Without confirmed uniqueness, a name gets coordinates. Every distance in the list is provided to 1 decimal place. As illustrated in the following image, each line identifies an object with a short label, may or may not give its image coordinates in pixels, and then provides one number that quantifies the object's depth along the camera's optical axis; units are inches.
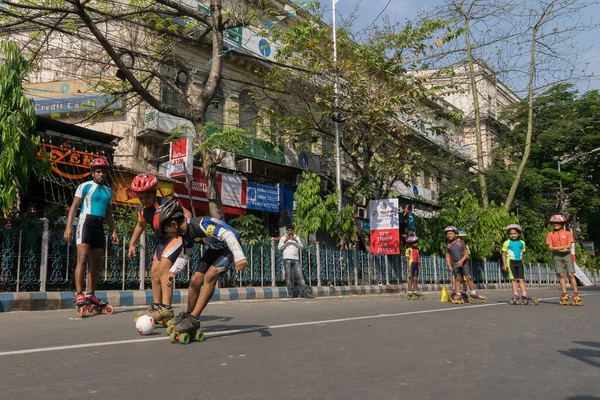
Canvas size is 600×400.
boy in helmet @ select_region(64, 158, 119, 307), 267.3
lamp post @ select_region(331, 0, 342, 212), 669.3
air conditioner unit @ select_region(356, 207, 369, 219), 948.6
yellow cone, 461.0
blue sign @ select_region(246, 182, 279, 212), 856.3
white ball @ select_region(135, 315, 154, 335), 194.7
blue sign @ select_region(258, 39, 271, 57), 812.0
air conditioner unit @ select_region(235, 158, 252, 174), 831.7
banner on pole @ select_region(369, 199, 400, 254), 698.2
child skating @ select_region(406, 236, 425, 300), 529.7
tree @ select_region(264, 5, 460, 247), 654.5
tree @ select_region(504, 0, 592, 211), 878.9
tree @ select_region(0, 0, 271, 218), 436.9
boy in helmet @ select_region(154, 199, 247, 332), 177.5
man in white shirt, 509.0
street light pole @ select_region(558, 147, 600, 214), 1291.6
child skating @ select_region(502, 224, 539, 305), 424.8
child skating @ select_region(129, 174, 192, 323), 214.6
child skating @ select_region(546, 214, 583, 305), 416.8
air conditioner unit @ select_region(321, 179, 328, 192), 938.7
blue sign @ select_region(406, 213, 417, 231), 943.7
